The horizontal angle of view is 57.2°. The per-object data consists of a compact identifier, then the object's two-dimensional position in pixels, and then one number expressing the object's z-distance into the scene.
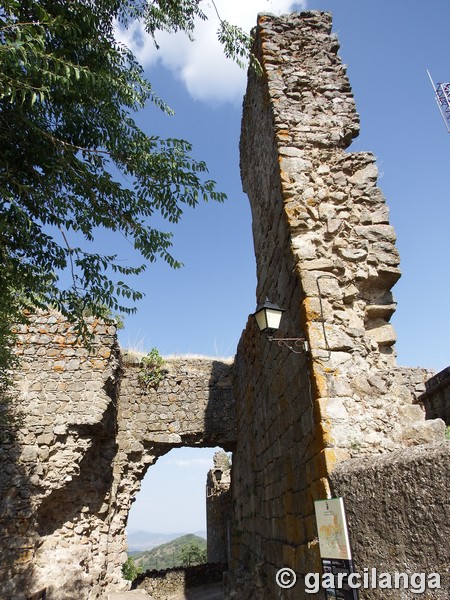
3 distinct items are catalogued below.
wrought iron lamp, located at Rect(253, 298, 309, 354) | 3.59
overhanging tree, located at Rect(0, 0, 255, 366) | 4.12
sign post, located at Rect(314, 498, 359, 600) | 2.35
